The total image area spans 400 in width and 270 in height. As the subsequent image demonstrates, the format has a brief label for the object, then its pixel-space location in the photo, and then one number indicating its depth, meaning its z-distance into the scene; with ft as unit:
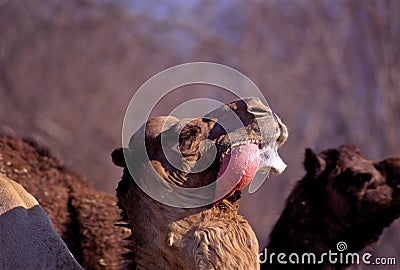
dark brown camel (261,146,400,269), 40.75
